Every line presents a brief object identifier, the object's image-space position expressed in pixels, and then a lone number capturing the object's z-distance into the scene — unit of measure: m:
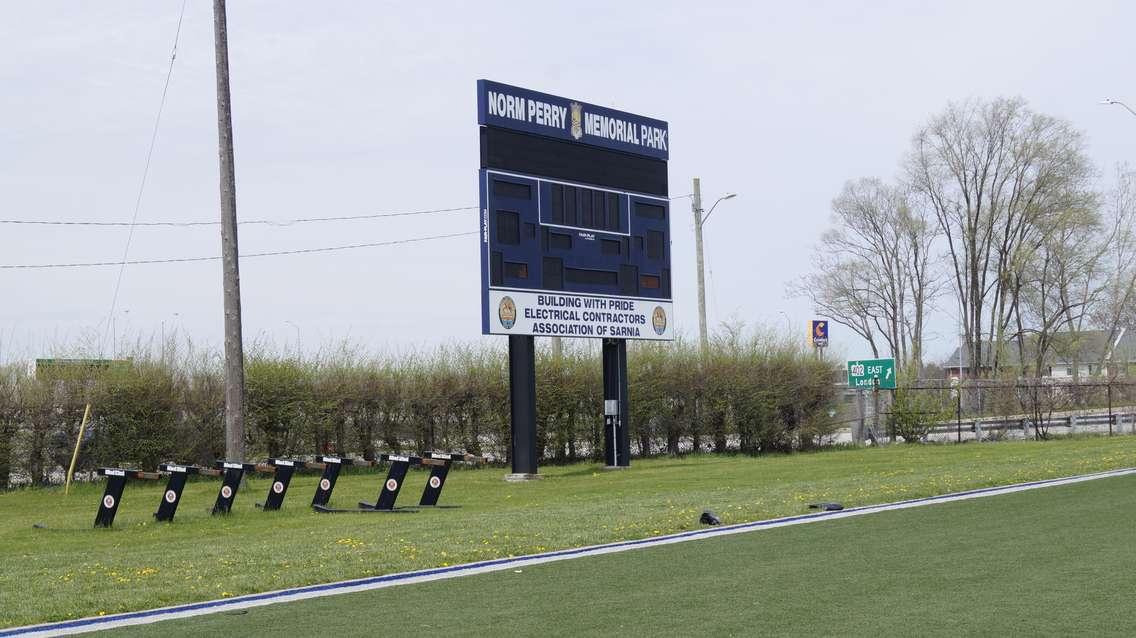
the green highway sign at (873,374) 39.50
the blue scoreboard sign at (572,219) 24.98
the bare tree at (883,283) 64.12
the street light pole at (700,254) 38.45
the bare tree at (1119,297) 58.03
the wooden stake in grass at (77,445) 25.29
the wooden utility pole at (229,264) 23.77
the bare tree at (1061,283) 55.91
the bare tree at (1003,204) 54.75
